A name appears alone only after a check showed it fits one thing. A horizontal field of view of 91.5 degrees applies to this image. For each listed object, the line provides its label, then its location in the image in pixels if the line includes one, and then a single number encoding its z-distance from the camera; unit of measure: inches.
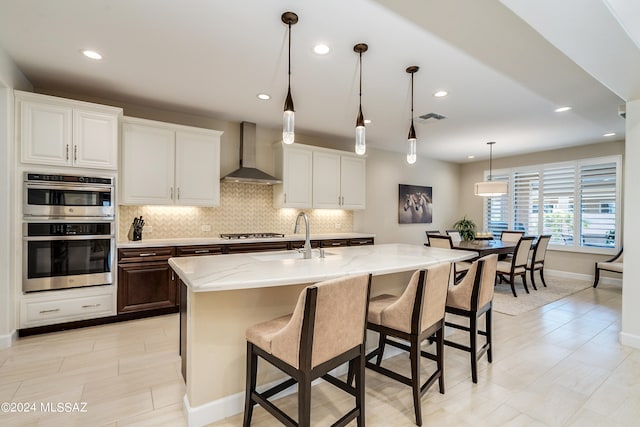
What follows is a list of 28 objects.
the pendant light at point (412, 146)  112.0
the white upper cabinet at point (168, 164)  151.7
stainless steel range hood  188.1
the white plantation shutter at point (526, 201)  273.6
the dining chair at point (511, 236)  250.6
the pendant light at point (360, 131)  101.6
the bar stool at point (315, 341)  59.8
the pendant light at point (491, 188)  238.1
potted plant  263.4
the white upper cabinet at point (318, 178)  200.5
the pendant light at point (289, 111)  88.3
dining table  190.2
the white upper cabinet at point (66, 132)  123.0
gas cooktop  178.9
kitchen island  72.3
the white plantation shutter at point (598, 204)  233.6
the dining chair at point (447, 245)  202.0
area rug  174.2
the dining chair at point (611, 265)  200.2
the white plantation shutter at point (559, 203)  253.8
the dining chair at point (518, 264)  199.3
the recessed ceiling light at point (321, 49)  103.8
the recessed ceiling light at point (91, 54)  109.0
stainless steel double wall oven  124.0
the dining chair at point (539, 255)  215.4
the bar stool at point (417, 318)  76.8
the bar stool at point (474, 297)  96.5
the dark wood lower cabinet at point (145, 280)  143.9
